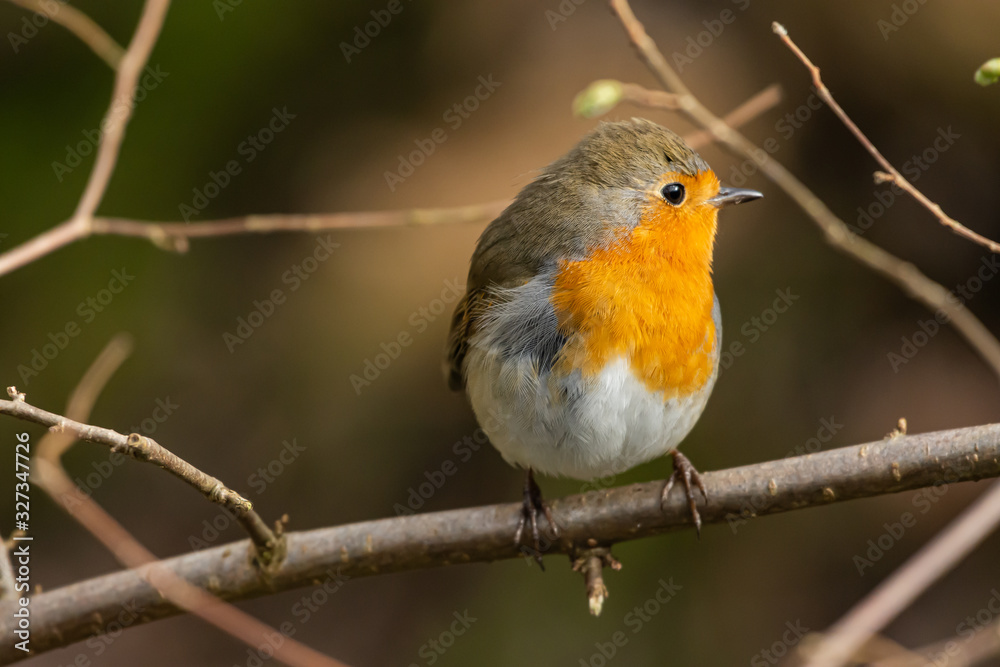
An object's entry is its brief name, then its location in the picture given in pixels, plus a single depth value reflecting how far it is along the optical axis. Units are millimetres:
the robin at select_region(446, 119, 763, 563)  5508
